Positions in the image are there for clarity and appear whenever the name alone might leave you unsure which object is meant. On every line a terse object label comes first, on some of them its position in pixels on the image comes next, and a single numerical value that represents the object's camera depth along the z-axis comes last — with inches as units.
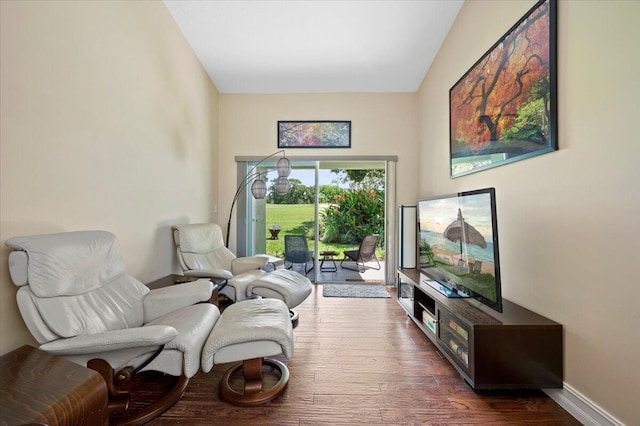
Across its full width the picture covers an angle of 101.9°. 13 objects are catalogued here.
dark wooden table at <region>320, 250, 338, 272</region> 171.2
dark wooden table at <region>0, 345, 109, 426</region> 30.8
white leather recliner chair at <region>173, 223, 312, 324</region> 92.2
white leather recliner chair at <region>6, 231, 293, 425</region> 46.2
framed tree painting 61.7
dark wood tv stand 58.7
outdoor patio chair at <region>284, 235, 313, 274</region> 153.5
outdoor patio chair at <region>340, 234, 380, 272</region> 165.3
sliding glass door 158.7
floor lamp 135.5
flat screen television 63.6
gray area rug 136.8
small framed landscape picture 157.6
